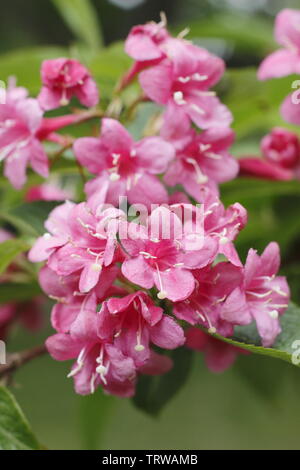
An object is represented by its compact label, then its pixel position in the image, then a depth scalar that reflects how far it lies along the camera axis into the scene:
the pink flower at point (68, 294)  0.37
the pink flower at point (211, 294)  0.36
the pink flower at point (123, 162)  0.40
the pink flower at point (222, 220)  0.37
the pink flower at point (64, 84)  0.41
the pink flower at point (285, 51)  0.43
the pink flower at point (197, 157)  0.40
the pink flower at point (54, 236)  0.37
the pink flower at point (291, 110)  0.42
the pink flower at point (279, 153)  0.48
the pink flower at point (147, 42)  0.40
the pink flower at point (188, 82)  0.40
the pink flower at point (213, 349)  0.44
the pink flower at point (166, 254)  0.36
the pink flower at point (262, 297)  0.37
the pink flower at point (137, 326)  0.36
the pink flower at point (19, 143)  0.41
